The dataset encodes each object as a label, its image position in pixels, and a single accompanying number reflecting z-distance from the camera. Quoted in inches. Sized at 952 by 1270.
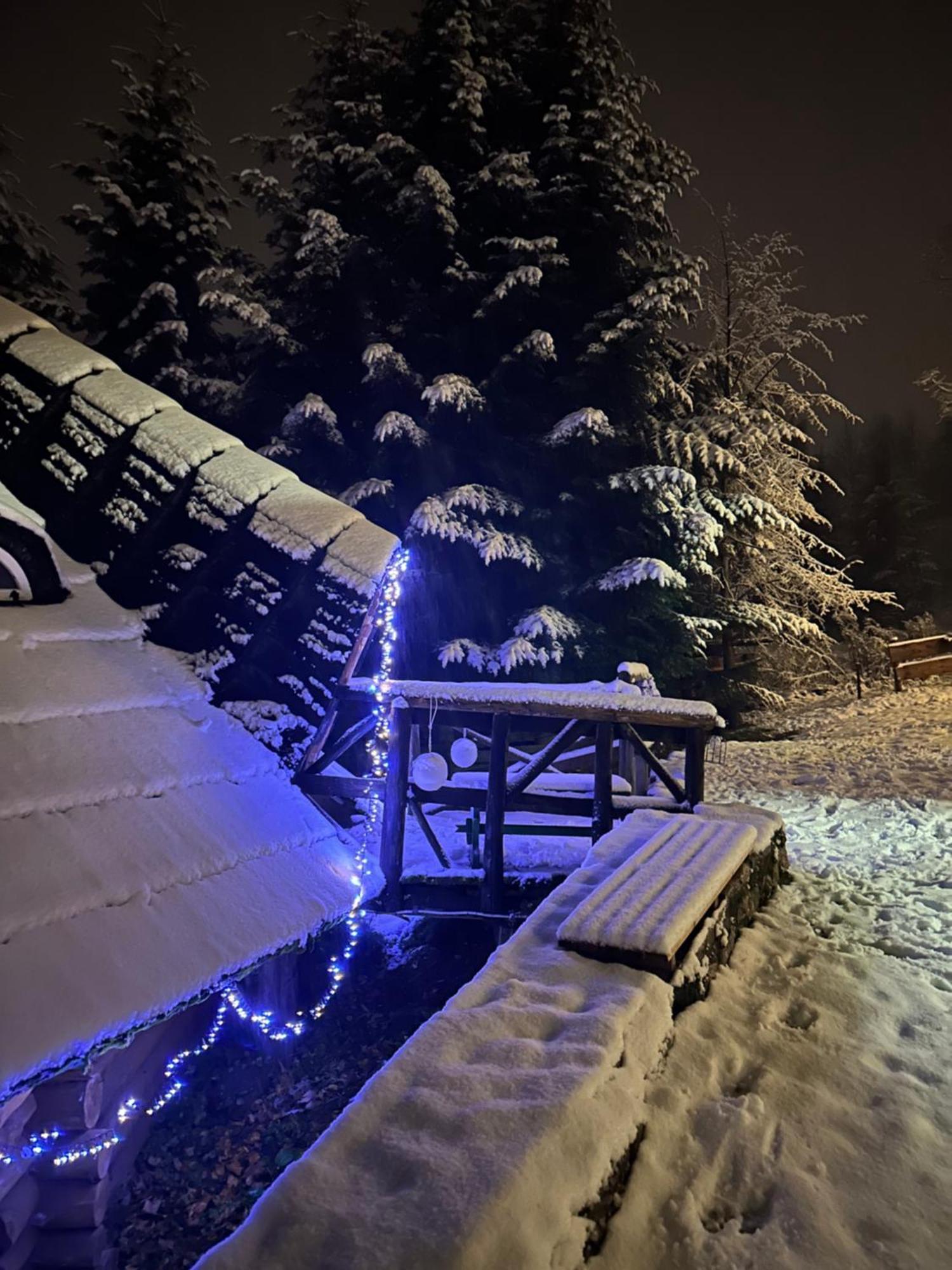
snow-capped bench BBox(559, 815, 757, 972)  102.2
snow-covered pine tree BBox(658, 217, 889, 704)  486.3
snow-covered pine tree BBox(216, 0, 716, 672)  409.1
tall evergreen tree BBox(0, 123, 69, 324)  470.6
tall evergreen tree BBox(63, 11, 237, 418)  472.7
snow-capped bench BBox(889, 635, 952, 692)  643.5
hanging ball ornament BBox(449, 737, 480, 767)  265.6
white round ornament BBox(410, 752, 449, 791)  233.1
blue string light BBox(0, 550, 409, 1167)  110.5
